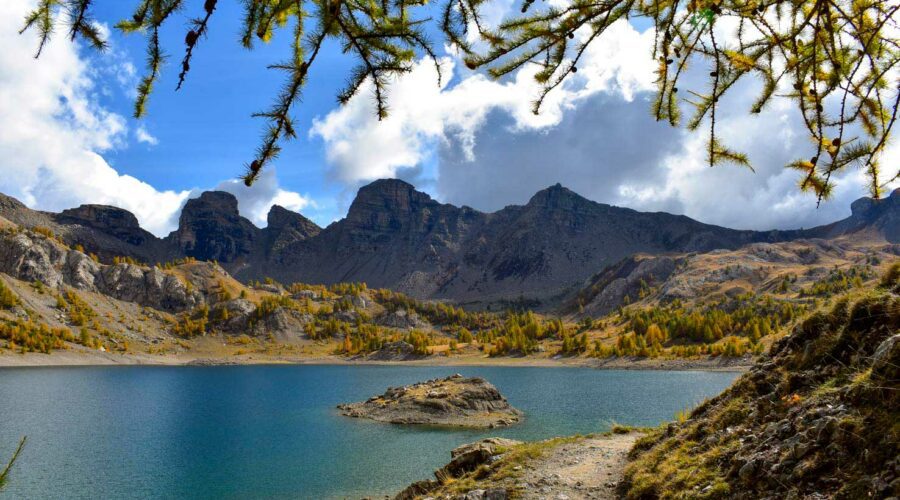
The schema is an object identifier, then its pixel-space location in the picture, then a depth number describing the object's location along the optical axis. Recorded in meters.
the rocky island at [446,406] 57.22
